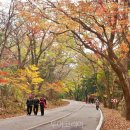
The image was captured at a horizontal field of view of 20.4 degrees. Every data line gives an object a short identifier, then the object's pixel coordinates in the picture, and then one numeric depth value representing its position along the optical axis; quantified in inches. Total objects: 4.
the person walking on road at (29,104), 1108.5
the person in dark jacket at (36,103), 1119.6
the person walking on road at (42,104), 1122.2
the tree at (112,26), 725.9
